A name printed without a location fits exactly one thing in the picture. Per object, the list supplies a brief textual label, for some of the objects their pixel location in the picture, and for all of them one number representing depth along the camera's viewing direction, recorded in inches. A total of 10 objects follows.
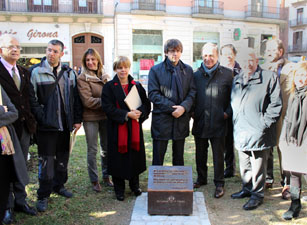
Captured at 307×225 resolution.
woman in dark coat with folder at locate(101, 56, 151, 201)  147.2
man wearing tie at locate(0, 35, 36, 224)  119.8
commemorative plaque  133.3
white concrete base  128.7
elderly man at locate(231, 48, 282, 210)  132.8
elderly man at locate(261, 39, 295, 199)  139.8
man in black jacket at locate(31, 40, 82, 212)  136.8
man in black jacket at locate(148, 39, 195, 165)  148.9
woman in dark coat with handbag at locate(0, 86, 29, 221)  111.4
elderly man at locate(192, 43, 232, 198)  152.1
